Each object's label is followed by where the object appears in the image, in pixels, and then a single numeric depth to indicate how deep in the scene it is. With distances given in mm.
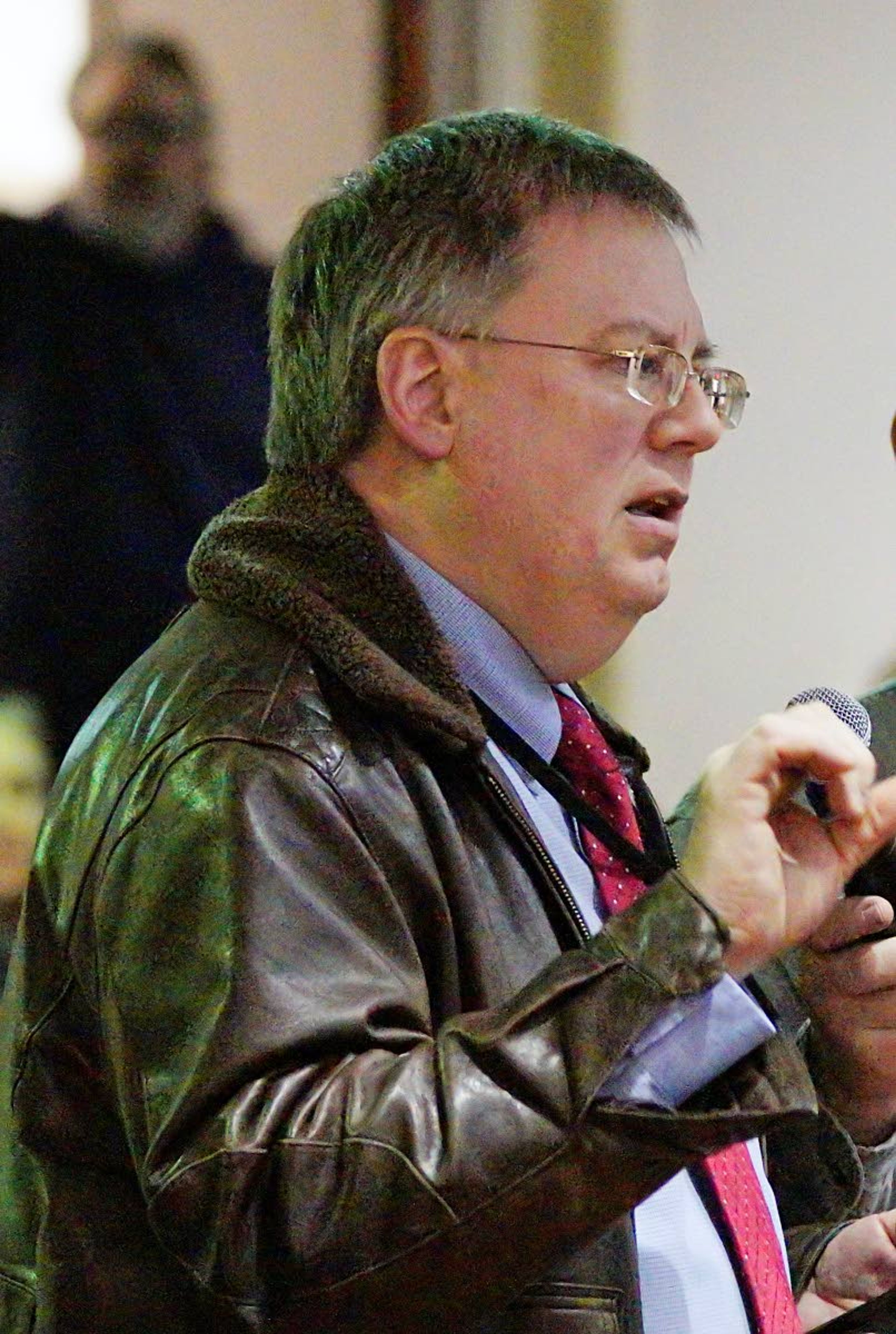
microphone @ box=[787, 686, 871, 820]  4910
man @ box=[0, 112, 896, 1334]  4579
